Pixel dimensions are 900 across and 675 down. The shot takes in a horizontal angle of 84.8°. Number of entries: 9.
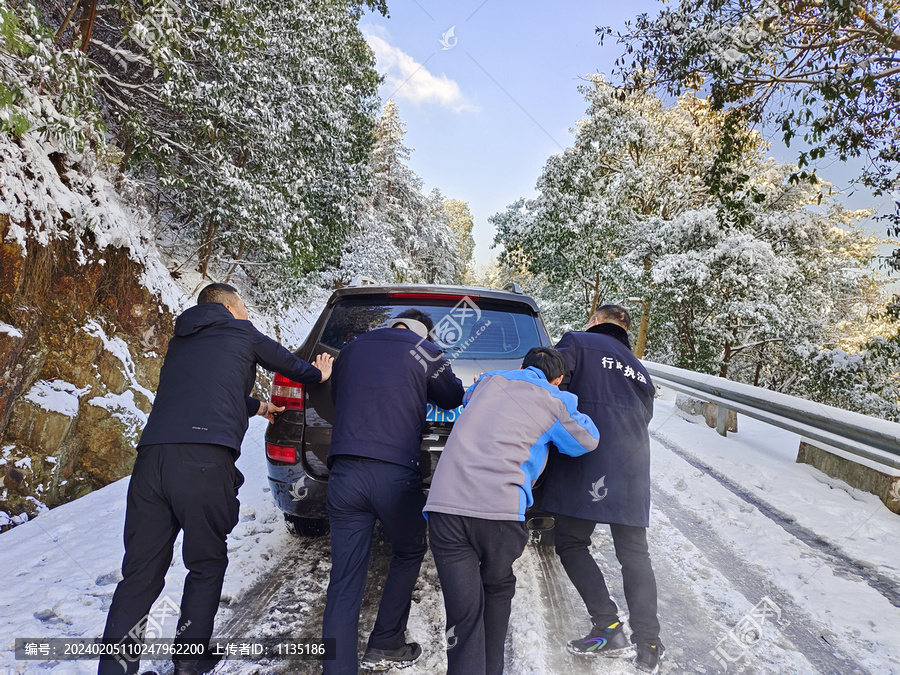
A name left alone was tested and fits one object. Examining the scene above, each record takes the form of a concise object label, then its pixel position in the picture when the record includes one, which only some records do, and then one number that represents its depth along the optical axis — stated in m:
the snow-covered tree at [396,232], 21.52
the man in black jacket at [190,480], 2.37
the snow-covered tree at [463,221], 64.46
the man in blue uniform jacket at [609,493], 2.70
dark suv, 3.03
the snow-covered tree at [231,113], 5.65
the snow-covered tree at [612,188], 16.50
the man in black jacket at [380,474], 2.42
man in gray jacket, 2.21
